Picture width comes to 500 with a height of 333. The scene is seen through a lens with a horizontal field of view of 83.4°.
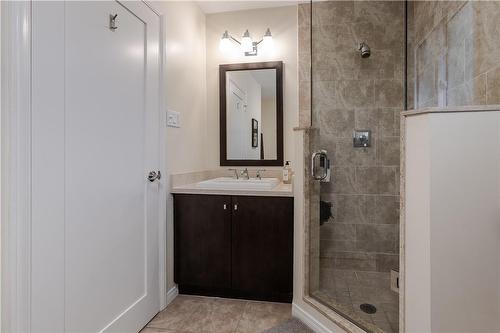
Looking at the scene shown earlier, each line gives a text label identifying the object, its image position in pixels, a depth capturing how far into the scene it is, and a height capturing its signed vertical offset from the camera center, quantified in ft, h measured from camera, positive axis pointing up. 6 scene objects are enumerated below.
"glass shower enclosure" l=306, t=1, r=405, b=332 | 6.06 +0.51
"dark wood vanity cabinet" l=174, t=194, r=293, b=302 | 6.37 -1.88
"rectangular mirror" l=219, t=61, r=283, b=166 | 8.31 +1.53
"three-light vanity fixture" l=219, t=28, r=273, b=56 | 8.21 +3.62
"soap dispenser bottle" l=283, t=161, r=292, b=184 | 7.98 -0.29
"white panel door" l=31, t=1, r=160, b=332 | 3.63 -0.03
